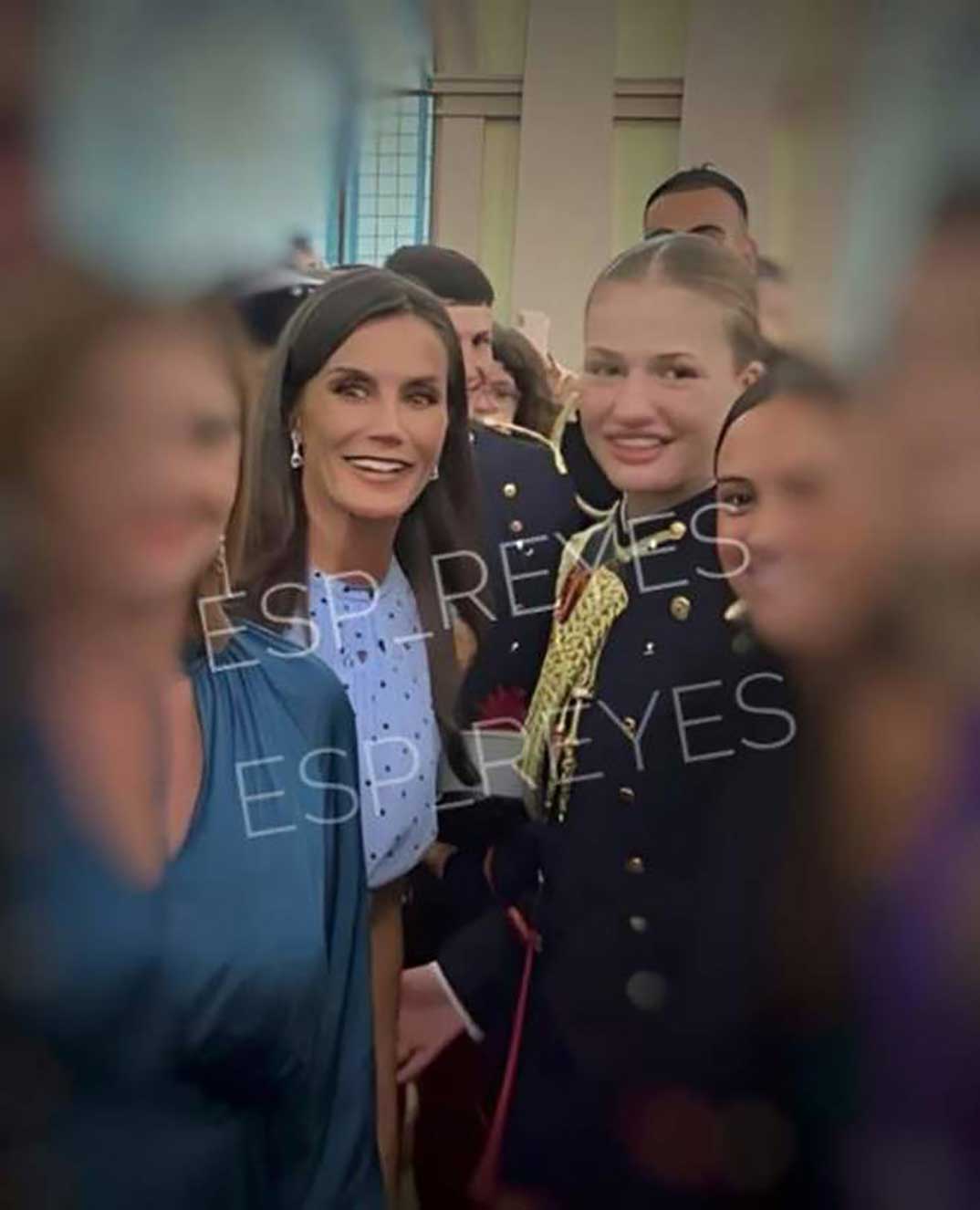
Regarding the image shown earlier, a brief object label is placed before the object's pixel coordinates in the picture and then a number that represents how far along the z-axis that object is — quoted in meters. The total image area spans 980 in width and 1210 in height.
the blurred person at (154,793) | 0.80
